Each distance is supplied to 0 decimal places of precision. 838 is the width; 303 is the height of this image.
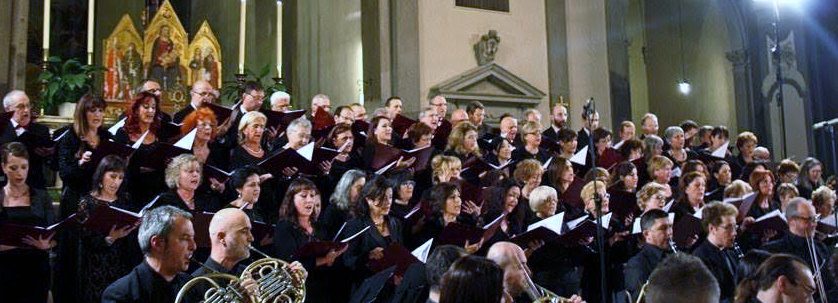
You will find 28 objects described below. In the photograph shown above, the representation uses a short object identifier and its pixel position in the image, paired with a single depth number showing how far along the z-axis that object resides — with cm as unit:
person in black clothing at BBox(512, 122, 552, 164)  695
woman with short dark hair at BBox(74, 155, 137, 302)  428
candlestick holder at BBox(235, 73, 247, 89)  768
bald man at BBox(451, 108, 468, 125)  718
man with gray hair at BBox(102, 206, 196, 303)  304
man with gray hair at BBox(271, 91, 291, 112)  627
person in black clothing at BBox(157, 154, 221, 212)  451
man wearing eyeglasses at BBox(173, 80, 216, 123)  589
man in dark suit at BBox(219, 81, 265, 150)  573
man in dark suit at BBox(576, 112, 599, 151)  829
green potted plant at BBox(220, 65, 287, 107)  836
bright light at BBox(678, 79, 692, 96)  1507
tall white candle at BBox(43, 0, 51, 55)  649
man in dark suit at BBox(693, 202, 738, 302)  502
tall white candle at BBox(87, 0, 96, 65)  707
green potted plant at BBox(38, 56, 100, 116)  681
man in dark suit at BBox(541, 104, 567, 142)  795
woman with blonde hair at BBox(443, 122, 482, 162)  638
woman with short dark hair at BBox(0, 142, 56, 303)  430
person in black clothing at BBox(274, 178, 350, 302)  448
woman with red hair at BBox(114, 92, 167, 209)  491
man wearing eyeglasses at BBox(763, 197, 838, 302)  544
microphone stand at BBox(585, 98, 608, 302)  417
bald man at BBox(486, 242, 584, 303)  338
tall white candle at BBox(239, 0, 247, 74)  757
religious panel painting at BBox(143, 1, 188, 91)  888
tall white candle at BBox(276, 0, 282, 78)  797
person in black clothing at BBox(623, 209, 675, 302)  477
